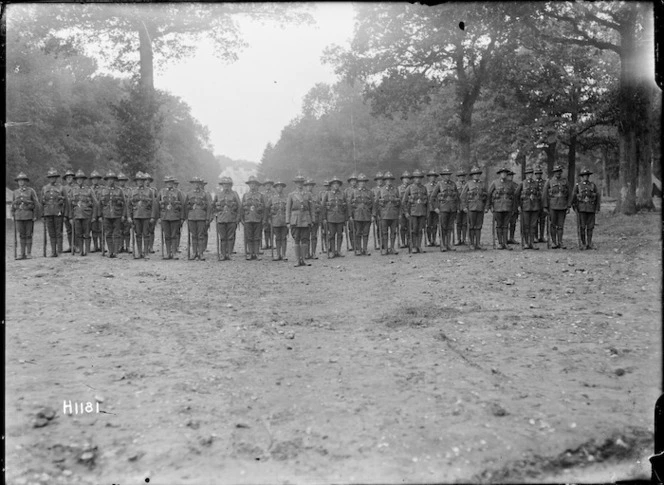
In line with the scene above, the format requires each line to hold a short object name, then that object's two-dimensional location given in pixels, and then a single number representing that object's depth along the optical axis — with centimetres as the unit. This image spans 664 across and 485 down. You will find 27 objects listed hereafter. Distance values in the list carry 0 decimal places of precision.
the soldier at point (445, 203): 1482
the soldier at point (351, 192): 1486
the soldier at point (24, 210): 1335
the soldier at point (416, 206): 1503
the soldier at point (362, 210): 1484
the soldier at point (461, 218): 1540
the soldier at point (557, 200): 1395
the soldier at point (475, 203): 1465
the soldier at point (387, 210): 1488
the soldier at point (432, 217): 1535
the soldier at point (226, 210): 1430
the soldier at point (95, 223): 1508
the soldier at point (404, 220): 1539
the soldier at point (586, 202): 1366
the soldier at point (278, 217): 1435
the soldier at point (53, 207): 1402
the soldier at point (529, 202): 1433
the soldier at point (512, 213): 1451
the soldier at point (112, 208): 1450
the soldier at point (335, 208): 1448
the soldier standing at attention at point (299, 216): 1348
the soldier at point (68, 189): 1432
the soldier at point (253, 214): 1437
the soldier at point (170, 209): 1441
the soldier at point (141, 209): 1438
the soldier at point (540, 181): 1445
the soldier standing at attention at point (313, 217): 1427
